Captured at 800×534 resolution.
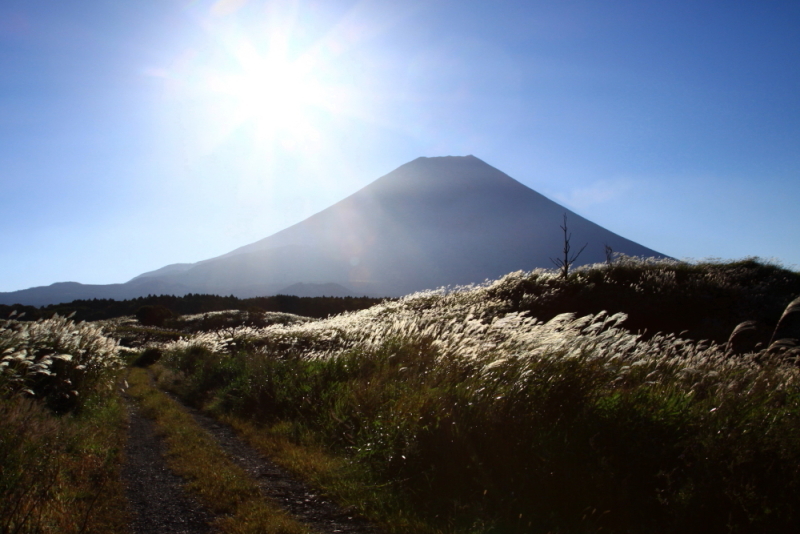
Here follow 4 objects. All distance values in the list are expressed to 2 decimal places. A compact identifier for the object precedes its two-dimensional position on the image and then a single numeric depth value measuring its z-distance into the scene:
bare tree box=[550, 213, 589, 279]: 18.70
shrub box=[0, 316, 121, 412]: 6.71
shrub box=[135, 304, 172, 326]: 47.50
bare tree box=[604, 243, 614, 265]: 23.19
